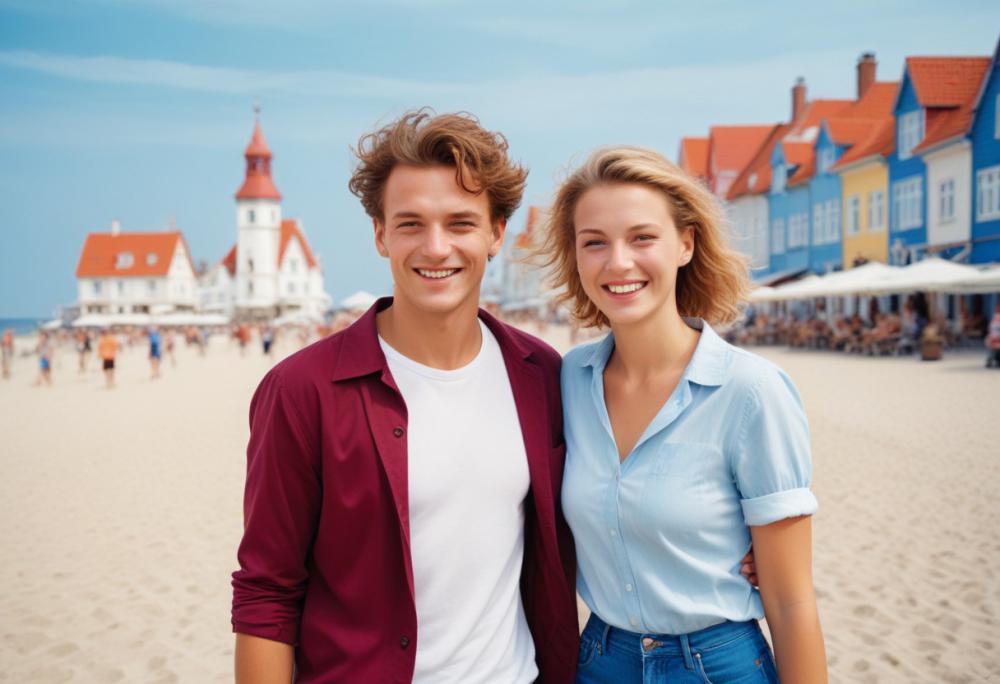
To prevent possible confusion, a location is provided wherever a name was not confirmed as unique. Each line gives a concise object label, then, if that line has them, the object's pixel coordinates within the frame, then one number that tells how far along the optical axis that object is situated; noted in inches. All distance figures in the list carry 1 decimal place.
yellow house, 1364.4
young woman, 87.9
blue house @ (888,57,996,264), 1235.9
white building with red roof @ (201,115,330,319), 3654.0
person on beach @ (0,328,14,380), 1254.9
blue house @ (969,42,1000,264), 1064.8
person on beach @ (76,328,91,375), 1358.3
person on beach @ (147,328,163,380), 1153.4
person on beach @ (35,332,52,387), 1101.4
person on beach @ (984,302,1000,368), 770.2
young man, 87.0
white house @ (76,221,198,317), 3597.4
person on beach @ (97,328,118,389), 1037.8
